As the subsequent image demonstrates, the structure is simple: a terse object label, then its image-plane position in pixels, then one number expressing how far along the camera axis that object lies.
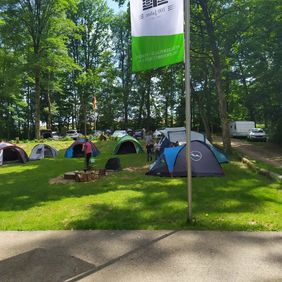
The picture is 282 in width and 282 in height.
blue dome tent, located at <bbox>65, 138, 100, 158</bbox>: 18.56
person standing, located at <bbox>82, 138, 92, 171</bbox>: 12.46
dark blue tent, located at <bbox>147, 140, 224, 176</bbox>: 10.77
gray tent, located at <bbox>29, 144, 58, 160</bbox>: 18.25
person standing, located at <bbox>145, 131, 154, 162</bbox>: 15.54
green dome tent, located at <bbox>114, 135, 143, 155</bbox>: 19.13
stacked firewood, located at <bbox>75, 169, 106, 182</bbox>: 10.43
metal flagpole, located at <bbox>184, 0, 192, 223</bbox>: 5.27
